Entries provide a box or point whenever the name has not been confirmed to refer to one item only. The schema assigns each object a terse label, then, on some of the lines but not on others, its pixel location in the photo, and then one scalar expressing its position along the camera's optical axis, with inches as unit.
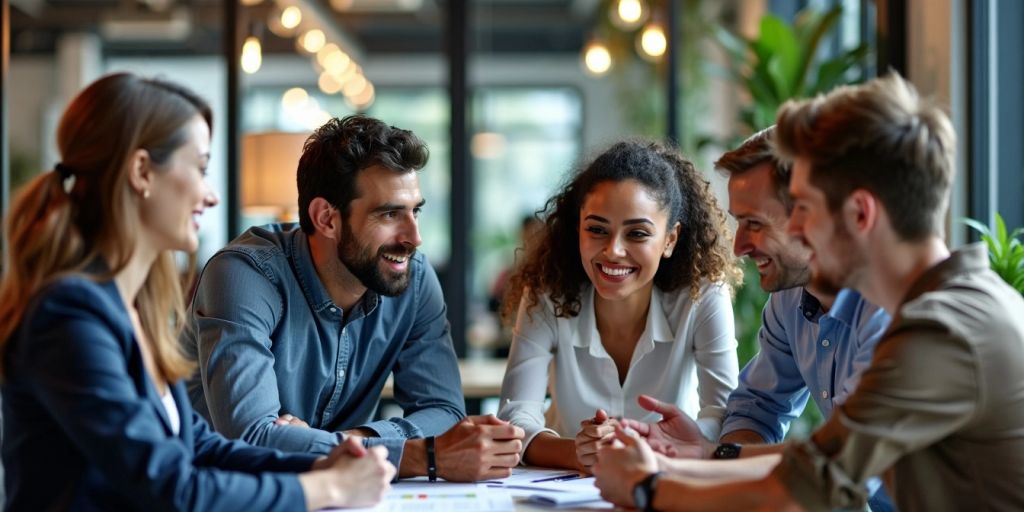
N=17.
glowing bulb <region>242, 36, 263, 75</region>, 242.1
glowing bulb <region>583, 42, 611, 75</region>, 322.0
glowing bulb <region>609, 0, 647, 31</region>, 246.5
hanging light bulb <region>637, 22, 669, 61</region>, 237.6
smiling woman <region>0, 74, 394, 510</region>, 61.0
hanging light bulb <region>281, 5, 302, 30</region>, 274.8
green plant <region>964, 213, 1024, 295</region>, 117.0
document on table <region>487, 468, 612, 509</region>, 76.3
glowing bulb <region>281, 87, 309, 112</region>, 470.6
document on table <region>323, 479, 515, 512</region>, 73.6
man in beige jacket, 60.6
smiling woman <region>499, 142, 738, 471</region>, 105.0
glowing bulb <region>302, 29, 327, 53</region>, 331.6
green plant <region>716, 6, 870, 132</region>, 197.5
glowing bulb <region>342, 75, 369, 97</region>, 424.5
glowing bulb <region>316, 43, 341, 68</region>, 367.6
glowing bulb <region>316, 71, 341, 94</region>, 412.2
